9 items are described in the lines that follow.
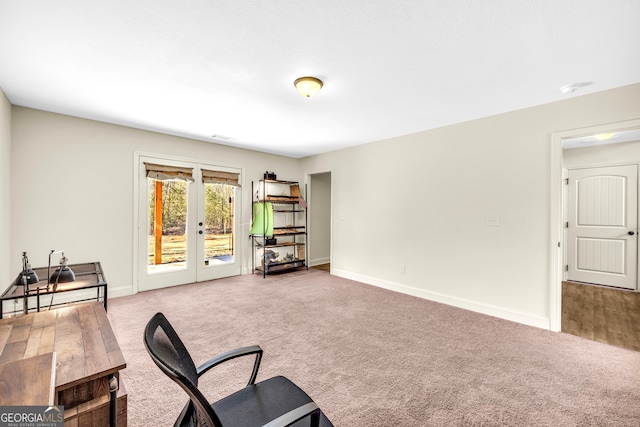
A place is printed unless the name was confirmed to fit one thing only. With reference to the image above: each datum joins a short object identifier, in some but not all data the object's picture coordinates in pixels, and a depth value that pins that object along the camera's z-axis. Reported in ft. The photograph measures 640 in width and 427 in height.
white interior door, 13.85
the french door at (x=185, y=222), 13.61
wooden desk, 3.80
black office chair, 2.77
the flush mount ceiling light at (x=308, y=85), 7.89
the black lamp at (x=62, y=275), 7.40
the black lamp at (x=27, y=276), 6.98
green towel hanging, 16.61
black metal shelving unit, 17.44
